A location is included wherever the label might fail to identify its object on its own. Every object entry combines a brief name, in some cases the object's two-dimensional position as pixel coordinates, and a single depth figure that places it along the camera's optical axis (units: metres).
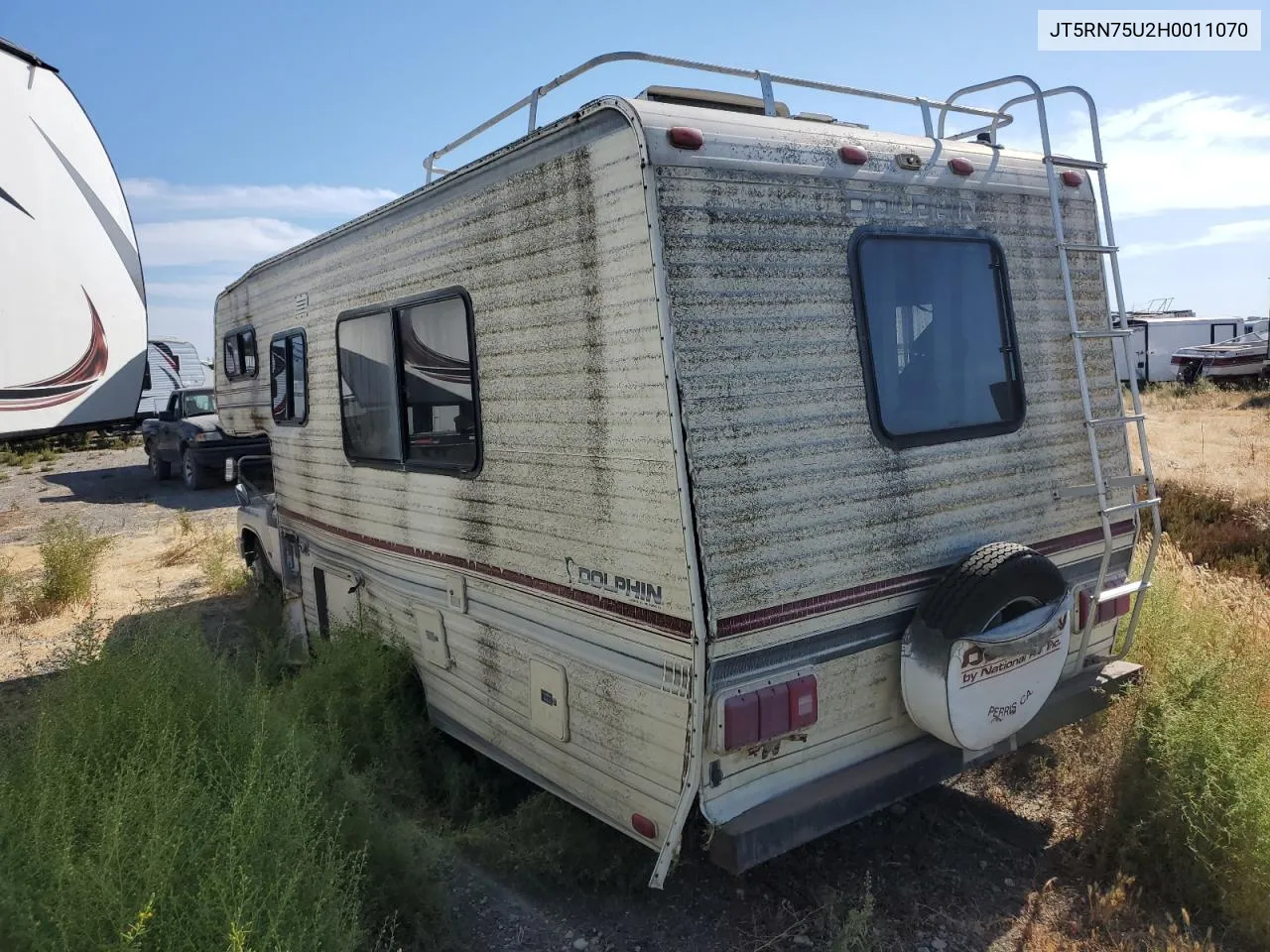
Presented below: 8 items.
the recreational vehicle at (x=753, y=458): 2.78
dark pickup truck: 14.92
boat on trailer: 22.48
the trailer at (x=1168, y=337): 26.42
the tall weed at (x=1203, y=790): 3.12
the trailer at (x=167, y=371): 21.89
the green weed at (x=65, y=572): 7.96
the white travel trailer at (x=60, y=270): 9.43
